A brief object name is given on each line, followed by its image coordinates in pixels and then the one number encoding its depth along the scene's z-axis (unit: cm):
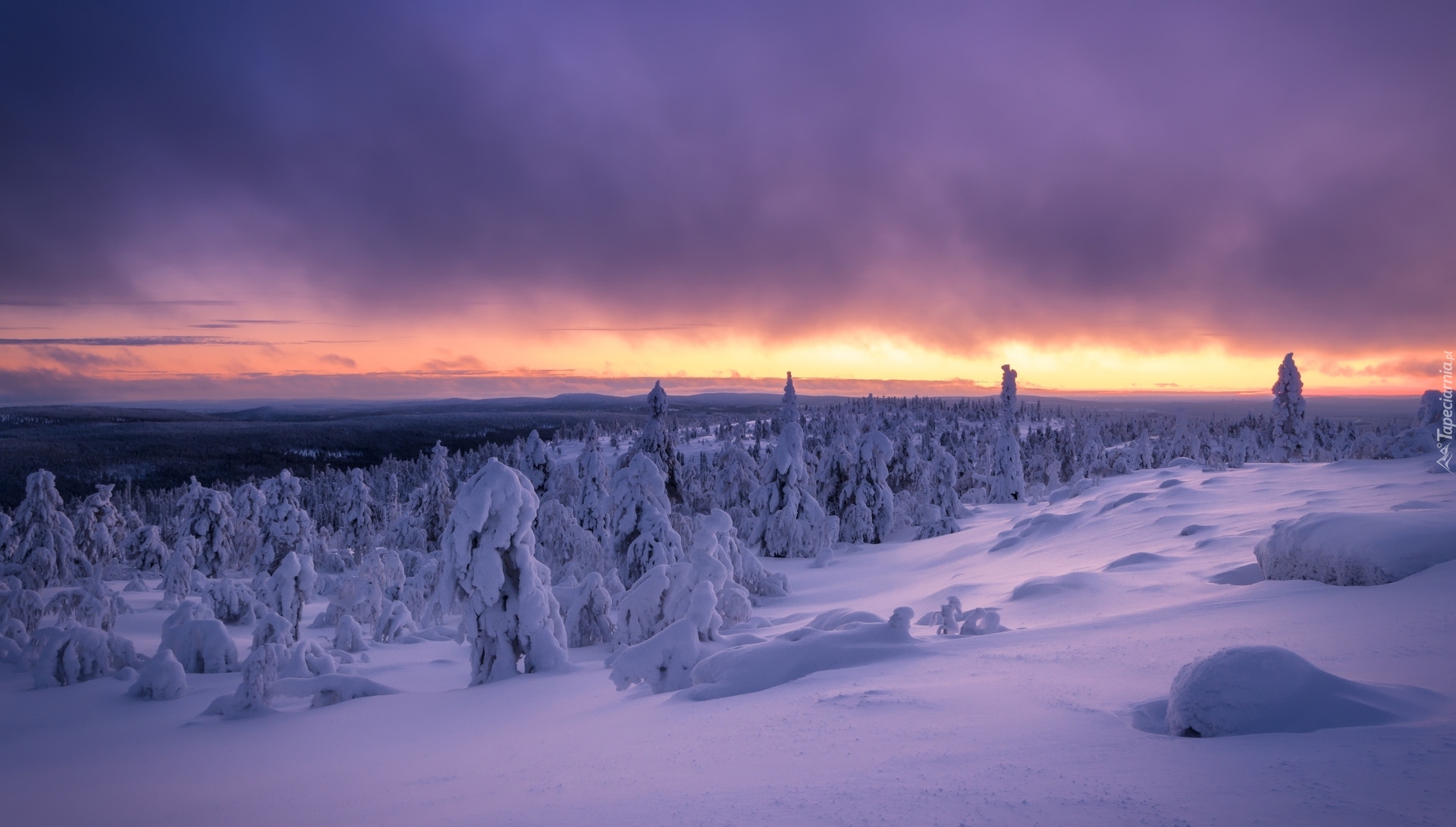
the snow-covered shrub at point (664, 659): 809
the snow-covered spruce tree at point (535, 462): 3597
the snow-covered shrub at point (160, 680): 1175
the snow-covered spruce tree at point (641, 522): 2142
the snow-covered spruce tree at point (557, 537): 3148
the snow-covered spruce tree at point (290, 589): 1969
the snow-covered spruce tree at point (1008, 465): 4772
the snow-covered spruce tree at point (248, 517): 3559
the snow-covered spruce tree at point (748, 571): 2263
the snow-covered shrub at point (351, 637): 1772
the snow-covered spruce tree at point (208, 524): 3434
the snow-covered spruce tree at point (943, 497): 3491
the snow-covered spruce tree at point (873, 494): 3772
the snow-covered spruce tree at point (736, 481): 4802
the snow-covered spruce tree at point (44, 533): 2344
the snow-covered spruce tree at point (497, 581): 1197
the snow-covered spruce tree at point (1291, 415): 4421
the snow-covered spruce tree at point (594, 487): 3234
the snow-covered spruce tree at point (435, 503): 4228
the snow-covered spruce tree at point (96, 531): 3331
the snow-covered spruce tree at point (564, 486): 3687
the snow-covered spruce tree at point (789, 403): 4047
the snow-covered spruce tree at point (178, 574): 2623
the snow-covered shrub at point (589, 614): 1641
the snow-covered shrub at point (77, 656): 1218
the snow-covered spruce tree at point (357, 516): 4831
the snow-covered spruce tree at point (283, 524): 3259
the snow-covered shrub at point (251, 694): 1034
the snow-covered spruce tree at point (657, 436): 2891
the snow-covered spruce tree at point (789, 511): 3531
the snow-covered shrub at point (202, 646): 1453
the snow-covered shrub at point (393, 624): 2045
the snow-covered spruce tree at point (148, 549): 3775
